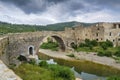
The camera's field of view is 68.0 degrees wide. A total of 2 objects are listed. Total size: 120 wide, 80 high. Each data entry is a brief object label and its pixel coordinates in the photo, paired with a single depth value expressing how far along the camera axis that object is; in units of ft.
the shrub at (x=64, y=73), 28.59
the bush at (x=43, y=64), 35.46
